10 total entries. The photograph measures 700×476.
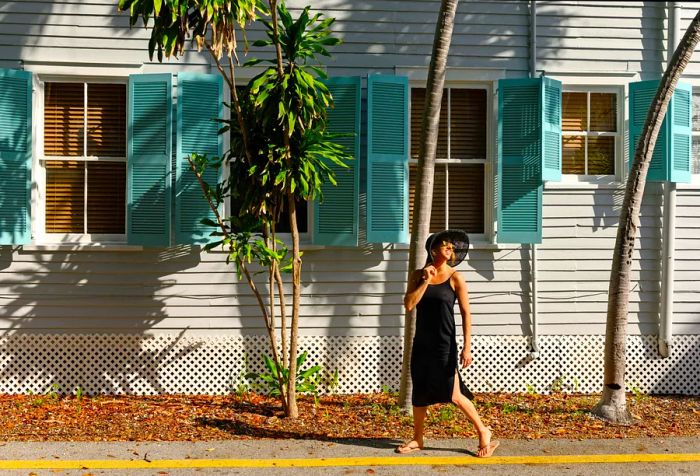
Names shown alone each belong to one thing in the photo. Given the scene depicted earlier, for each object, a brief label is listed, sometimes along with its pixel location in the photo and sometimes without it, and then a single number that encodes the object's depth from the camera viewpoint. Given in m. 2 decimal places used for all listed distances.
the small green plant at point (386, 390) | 9.30
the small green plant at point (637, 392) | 9.34
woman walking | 6.46
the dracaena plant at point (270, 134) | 7.23
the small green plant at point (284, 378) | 7.92
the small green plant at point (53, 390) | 9.07
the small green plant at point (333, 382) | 9.25
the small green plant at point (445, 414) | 7.92
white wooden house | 9.02
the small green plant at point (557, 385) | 9.45
